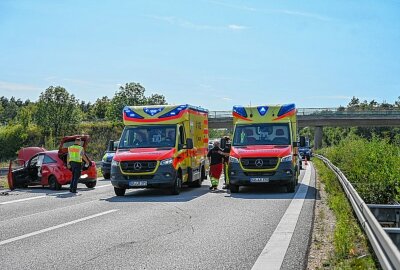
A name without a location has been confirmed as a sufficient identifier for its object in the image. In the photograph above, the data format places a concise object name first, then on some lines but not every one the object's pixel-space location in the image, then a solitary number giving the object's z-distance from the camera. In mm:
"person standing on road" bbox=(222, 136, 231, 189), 18375
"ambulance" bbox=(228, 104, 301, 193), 16094
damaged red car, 18797
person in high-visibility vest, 17766
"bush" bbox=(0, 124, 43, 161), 75019
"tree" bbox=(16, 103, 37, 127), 81494
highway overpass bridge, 70875
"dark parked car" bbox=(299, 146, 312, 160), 49238
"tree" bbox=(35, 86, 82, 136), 80612
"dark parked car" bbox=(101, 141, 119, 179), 25266
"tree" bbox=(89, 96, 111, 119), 141362
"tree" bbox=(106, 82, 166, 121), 102062
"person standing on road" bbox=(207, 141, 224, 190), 17906
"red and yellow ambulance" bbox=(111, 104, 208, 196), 15586
